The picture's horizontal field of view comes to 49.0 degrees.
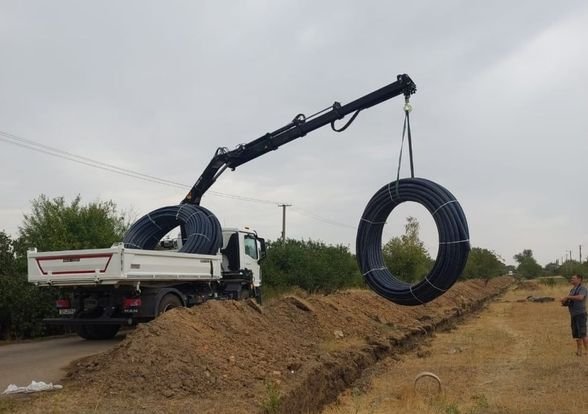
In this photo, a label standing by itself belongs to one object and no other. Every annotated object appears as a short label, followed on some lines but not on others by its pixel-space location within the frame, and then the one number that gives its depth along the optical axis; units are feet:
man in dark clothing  41.93
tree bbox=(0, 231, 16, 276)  53.31
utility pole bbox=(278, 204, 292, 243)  175.58
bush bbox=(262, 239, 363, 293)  99.86
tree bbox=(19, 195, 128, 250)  66.90
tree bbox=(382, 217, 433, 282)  131.64
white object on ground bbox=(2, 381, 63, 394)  25.91
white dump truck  42.42
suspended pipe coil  30.73
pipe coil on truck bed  53.42
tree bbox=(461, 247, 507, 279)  238.68
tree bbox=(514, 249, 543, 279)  361.30
